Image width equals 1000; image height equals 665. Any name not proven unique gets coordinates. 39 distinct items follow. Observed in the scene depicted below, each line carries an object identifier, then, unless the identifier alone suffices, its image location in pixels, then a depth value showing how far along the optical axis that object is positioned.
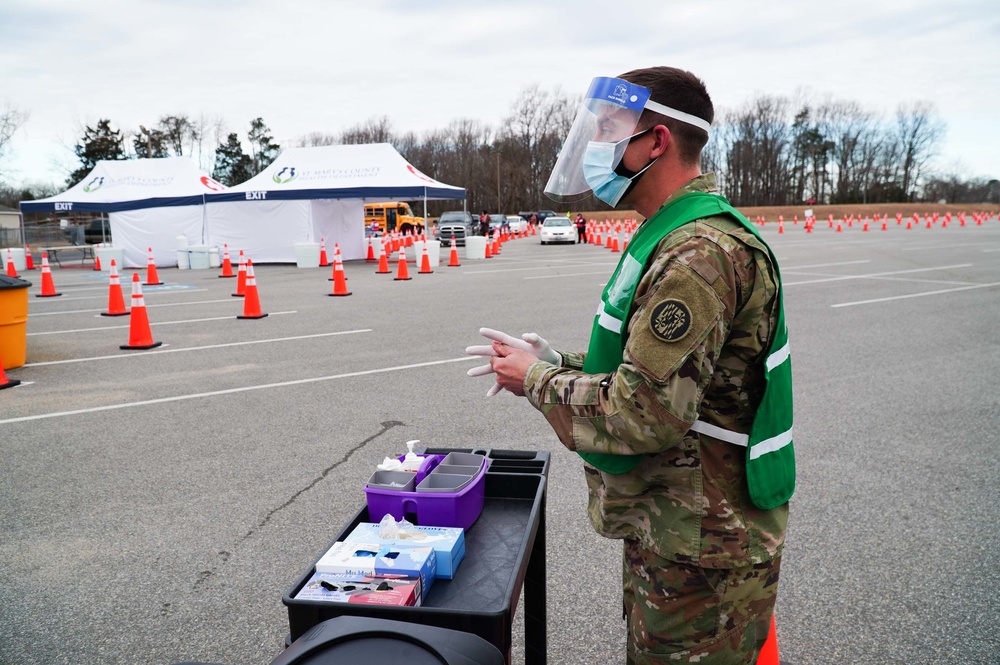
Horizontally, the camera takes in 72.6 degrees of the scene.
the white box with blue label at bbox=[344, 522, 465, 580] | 1.77
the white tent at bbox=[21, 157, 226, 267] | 23.59
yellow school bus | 47.53
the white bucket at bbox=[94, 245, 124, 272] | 23.17
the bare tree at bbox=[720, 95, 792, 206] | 94.62
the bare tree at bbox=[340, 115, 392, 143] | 94.75
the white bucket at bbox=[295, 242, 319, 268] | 21.67
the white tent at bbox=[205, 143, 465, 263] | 21.53
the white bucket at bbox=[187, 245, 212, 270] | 22.78
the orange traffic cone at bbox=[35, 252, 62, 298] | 15.39
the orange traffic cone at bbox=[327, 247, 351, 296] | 14.17
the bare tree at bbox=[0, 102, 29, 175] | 42.55
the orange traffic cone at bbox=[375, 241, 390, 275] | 19.15
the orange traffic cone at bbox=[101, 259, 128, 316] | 11.82
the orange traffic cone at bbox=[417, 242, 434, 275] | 19.20
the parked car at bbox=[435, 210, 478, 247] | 33.62
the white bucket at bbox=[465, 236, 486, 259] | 24.09
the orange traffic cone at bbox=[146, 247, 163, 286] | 17.42
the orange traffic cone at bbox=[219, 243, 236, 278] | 19.03
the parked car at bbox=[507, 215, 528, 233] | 47.23
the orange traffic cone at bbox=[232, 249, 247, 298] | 14.55
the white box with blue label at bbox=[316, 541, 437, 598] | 1.67
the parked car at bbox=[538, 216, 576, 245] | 32.53
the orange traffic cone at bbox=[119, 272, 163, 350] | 8.87
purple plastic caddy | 1.98
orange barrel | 7.67
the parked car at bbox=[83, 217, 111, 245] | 34.08
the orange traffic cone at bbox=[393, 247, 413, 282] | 17.20
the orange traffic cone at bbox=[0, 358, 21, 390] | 7.05
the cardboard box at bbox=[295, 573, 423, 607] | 1.58
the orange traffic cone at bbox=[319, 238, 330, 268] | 21.75
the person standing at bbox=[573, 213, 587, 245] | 33.77
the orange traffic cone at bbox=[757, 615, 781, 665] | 1.95
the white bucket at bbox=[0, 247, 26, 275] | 23.78
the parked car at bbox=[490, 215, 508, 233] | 45.42
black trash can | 1.13
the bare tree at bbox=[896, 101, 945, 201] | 91.44
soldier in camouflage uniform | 1.50
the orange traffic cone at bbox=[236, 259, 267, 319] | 11.17
